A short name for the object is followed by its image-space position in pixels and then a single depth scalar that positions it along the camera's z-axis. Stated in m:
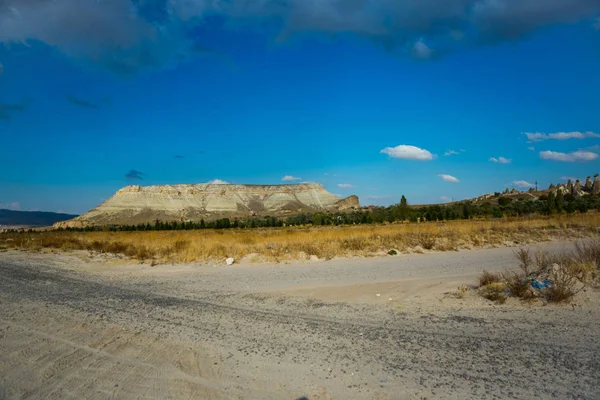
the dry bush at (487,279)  8.59
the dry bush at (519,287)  7.46
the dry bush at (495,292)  7.46
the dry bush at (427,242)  18.12
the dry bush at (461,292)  8.01
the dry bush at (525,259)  9.03
